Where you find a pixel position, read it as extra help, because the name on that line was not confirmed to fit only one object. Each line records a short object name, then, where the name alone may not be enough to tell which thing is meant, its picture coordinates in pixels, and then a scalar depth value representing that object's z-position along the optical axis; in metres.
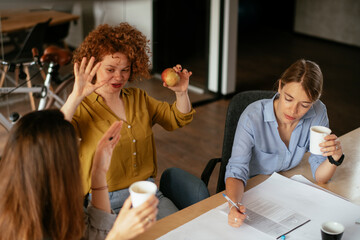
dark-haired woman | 1.22
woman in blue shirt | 1.94
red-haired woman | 1.97
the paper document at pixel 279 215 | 1.59
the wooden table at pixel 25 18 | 3.62
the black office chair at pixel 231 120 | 2.23
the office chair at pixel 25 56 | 3.70
